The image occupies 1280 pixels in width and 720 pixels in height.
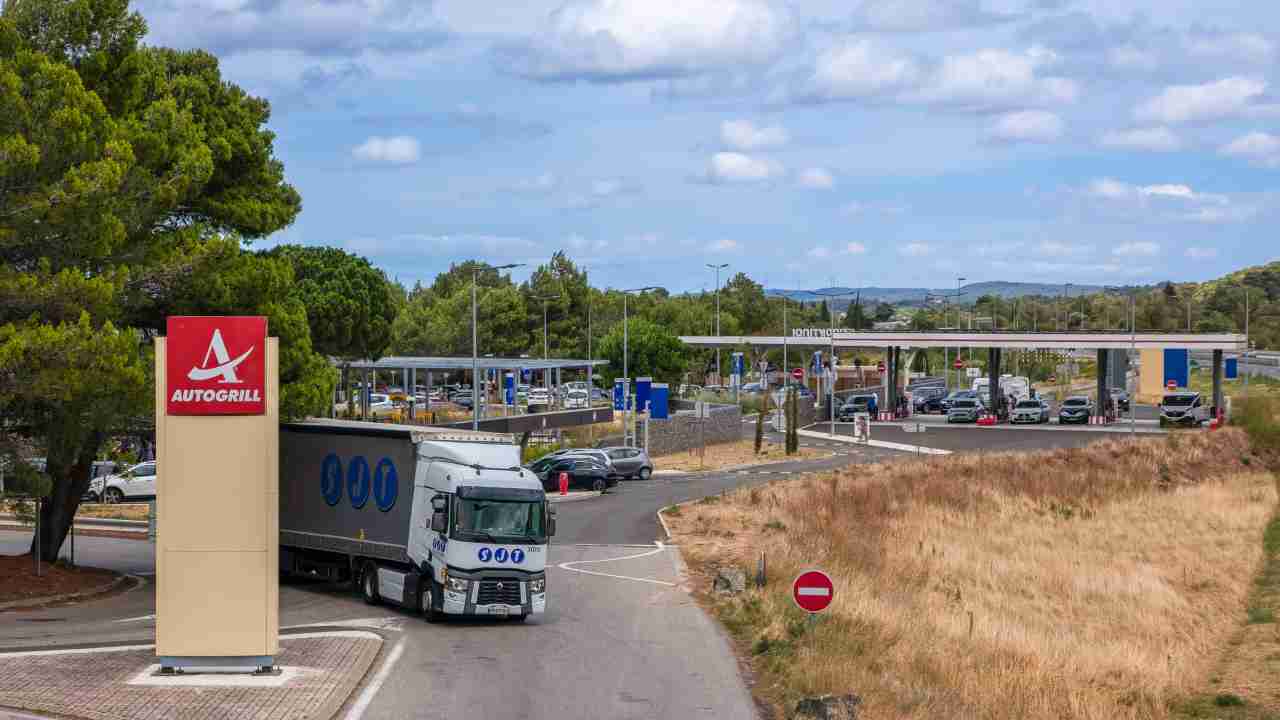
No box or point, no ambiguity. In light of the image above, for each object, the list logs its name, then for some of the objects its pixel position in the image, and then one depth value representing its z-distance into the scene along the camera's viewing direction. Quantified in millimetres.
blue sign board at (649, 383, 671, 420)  76562
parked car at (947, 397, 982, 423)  93562
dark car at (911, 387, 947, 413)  109750
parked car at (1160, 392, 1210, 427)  86688
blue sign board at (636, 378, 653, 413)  70375
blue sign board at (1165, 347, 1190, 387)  94688
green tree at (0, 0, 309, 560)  26516
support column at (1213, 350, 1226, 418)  85438
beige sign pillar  20703
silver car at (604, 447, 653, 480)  61625
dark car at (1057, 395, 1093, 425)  91625
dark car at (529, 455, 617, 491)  56906
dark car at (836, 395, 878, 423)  100312
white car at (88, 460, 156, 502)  57312
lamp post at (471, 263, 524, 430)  52906
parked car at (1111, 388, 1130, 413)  107125
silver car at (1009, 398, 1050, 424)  93000
